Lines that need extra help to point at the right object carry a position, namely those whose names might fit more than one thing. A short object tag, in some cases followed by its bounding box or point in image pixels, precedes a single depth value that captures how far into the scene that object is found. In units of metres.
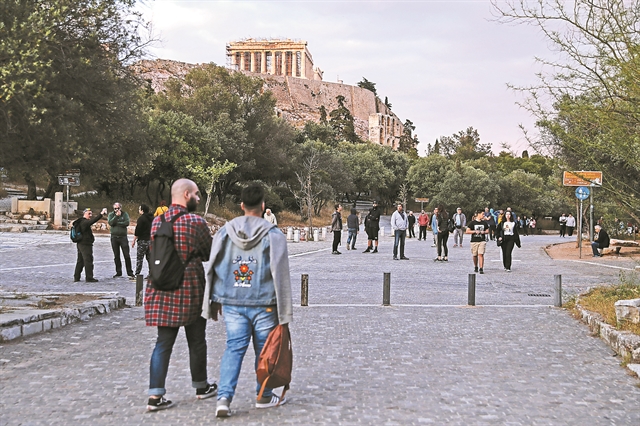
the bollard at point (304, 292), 11.80
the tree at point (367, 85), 182.38
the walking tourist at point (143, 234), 14.58
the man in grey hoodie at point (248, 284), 5.28
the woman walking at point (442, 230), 23.31
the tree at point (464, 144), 140.84
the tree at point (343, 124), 126.41
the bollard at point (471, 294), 12.07
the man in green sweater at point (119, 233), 16.09
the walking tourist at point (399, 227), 23.94
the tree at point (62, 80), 9.73
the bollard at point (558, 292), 12.19
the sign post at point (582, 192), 25.90
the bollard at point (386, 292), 11.90
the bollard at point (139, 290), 11.89
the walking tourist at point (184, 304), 5.48
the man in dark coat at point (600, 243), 27.38
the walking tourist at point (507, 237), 19.34
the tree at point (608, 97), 9.27
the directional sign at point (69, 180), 28.59
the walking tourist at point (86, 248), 14.99
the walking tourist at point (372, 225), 27.23
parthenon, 188.12
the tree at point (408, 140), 144.06
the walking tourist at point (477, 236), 18.16
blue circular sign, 25.89
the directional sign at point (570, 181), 24.96
